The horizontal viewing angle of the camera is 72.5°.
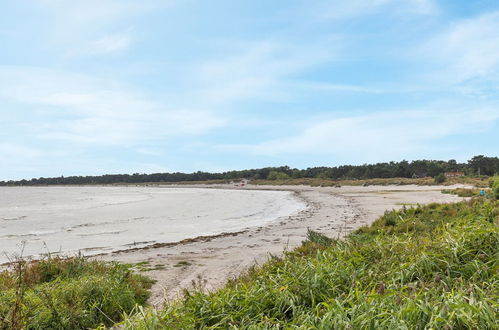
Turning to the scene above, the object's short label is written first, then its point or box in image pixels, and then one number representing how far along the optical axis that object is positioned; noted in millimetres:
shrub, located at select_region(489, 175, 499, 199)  22228
